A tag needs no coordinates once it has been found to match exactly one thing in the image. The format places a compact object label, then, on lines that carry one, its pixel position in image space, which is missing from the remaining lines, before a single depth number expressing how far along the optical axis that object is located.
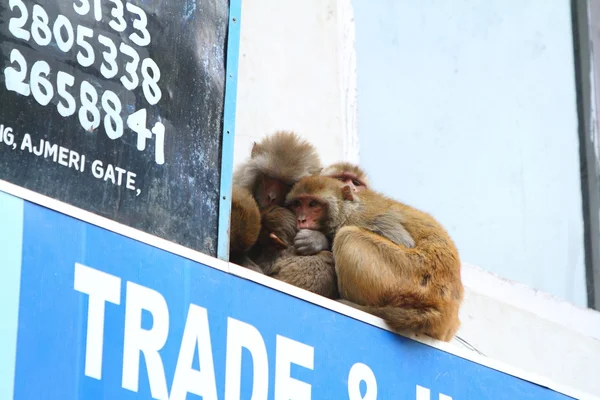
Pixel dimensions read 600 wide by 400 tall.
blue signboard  8.19
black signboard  8.81
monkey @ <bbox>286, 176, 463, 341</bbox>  11.62
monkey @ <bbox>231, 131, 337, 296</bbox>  11.84
